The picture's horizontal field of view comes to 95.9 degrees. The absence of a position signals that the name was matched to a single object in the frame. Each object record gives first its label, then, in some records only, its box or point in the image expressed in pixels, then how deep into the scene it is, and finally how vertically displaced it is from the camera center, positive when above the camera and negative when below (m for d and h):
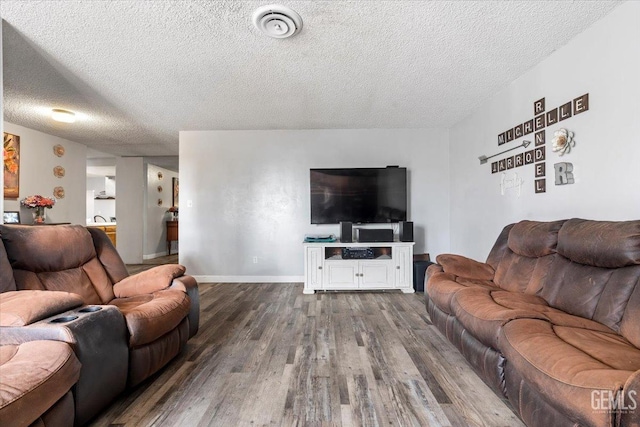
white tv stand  3.90 -0.72
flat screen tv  4.25 +0.35
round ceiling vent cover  1.84 +1.32
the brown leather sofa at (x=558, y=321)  0.99 -0.55
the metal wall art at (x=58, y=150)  4.84 +1.18
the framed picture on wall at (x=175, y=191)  8.18 +0.80
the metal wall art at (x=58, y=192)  4.83 +0.46
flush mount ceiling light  3.54 +1.29
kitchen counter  6.71 -0.21
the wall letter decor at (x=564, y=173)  2.19 +0.33
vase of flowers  4.28 +0.24
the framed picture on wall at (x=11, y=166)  4.09 +0.79
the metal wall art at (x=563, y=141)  2.19 +0.57
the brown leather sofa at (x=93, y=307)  1.34 -0.50
